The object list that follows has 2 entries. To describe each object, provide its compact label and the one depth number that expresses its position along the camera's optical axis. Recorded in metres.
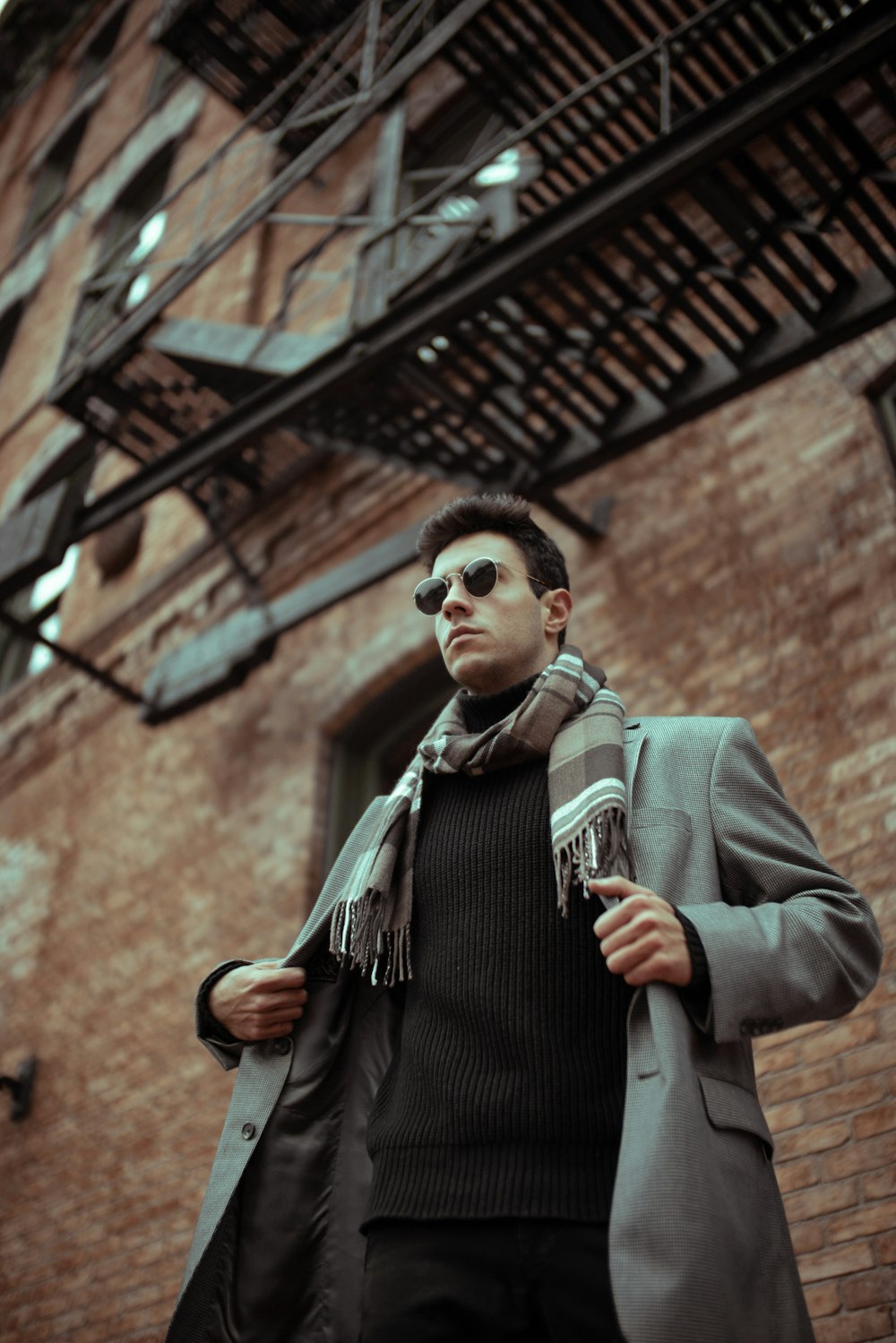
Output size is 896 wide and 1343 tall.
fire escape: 4.68
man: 1.95
